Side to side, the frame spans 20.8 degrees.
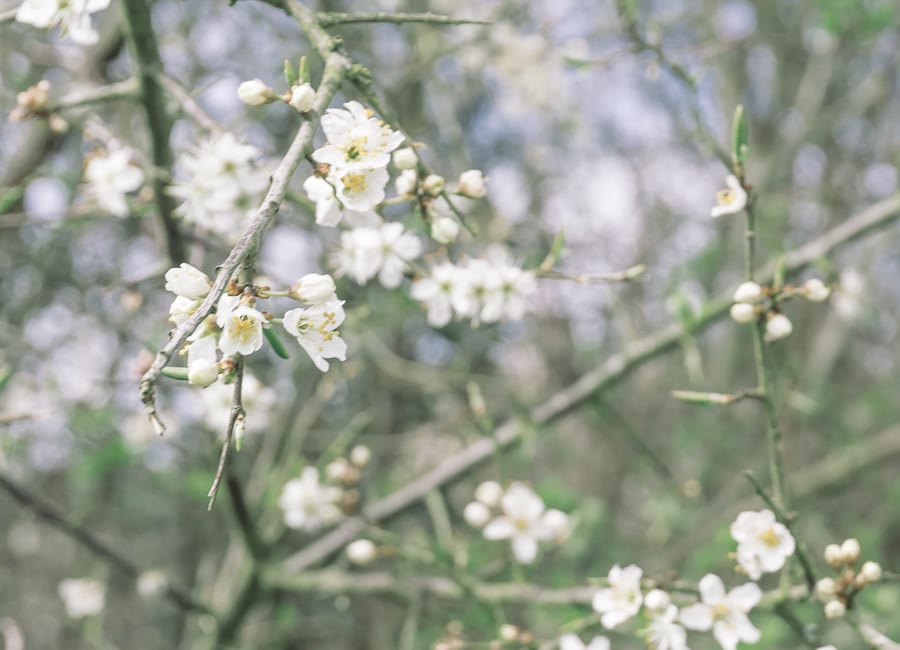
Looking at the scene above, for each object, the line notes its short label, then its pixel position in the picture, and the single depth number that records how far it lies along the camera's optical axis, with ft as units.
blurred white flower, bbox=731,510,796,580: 1.71
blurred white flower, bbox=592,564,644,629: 1.72
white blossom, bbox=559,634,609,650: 1.78
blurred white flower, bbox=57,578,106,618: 2.75
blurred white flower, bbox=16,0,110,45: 1.61
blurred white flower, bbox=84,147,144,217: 1.95
